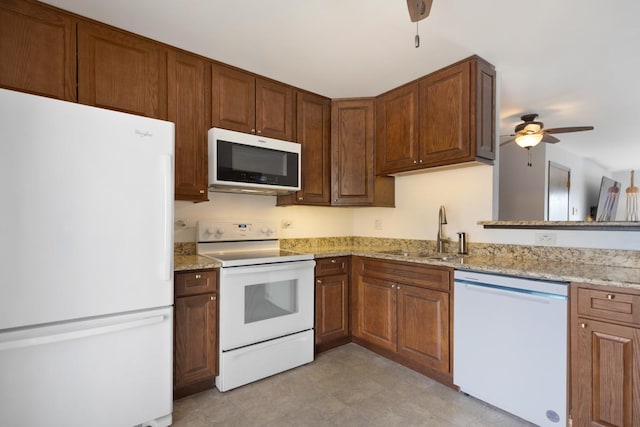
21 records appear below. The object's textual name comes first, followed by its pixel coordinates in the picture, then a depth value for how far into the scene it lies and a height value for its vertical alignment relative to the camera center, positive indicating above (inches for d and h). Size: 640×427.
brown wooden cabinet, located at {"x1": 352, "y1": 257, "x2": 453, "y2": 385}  85.0 -30.4
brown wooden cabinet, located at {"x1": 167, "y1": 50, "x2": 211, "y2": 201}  85.0 +27.0
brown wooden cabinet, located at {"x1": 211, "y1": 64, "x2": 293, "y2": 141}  93.0 +35.0
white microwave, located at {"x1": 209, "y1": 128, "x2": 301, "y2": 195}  88.5 +15.3
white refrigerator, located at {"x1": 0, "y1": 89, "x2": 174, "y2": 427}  53.2 -9.9
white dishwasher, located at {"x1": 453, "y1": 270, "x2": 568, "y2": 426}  64.2 -29.6
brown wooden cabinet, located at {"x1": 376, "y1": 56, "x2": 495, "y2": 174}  88.4 +29.9
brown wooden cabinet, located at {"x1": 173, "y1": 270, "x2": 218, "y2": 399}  76.8 -30.0
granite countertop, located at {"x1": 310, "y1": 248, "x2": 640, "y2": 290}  59.2 -12.6
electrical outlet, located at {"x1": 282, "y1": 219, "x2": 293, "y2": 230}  120.0 -4.1
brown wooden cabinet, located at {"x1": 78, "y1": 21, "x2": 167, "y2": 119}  72.9 +35.3
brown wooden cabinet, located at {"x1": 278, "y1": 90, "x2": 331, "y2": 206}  111.4 +24.4
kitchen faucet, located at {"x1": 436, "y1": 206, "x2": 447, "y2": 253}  105.2 -4.5
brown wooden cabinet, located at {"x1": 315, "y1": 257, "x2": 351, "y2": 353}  104.7 -31.1
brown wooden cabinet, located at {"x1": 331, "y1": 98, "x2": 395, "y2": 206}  118.6 +23.2
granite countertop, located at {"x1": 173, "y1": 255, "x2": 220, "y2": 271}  76.6 -12.9
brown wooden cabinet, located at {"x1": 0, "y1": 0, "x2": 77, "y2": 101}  64.2 +35.3
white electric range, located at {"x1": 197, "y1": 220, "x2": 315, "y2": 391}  82.9 -26.4
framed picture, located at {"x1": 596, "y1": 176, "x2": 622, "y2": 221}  96.7 +4.8
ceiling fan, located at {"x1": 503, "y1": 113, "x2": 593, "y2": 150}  127.1 +34.5
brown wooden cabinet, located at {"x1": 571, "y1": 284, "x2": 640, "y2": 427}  55.7 -26.7
